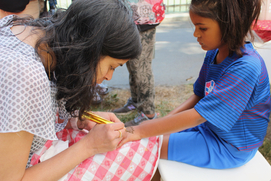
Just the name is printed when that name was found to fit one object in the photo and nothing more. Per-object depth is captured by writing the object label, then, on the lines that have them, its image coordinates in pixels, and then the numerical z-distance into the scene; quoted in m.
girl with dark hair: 0.90
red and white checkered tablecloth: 0.92
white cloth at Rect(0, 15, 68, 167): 0.68
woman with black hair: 0.69
